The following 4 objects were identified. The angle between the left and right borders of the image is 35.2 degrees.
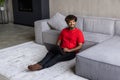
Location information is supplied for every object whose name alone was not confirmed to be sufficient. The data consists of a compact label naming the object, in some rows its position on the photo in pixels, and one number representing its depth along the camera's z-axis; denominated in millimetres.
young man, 3013
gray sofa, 2434
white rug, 2742
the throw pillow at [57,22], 4217
